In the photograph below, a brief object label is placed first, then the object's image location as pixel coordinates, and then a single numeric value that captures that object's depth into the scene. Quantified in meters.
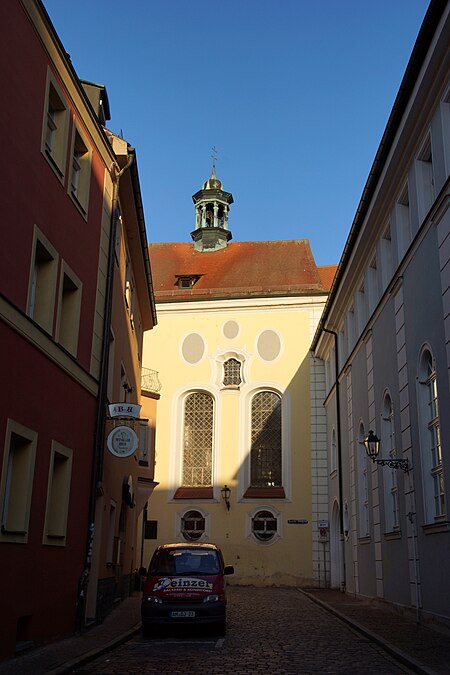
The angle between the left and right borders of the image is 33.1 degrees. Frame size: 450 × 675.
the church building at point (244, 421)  32.41
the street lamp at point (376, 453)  16.12
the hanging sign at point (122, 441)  14.73
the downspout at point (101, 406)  13.66
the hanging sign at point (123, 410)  15.10
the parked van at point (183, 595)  13.36
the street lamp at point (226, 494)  33.12
